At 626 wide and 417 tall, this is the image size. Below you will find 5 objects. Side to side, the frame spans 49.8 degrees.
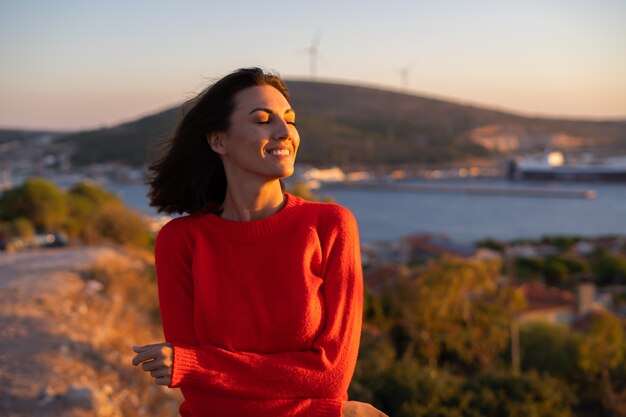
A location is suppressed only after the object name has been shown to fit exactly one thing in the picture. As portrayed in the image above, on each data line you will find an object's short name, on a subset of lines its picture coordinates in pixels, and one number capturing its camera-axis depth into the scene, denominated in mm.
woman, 1218
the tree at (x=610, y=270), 21391
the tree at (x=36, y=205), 14031
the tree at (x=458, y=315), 10289
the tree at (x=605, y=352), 9180
